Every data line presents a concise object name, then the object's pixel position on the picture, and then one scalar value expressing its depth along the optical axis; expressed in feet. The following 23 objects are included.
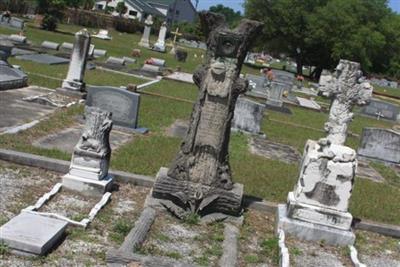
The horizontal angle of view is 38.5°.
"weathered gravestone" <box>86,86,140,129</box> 44.96
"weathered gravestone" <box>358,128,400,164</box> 53.36
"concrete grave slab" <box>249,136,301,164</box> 46.68
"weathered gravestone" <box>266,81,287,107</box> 82.23
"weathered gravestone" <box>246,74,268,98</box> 94.07
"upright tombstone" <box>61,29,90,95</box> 57.21
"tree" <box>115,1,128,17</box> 308.81
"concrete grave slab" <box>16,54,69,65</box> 77.97
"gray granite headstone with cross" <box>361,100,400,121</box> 99.50
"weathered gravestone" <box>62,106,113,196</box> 27.76
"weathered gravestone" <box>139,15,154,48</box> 168.25
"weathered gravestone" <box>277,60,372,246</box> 26.96
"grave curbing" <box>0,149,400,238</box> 29.76
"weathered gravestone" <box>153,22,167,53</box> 159.53
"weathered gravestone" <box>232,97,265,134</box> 54.39
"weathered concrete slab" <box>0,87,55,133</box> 41.14
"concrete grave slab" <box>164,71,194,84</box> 91.22
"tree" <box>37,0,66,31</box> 152.15
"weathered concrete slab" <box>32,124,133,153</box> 36.49
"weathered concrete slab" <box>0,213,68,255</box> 19.75
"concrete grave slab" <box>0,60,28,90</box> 52.65
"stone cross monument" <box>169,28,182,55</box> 157.02
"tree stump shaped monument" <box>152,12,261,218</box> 27.50
